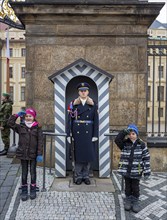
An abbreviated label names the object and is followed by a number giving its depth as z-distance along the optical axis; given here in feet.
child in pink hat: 9.69
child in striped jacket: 8.96
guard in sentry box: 11.15
